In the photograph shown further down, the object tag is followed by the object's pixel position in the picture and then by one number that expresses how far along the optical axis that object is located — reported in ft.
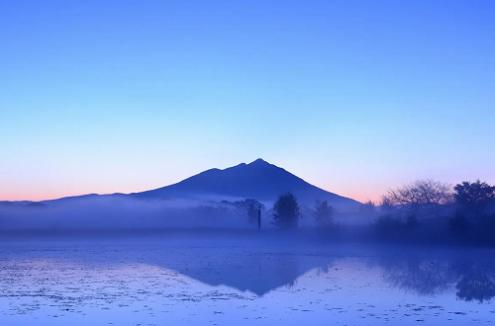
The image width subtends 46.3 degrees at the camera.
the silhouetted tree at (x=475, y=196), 288.92
